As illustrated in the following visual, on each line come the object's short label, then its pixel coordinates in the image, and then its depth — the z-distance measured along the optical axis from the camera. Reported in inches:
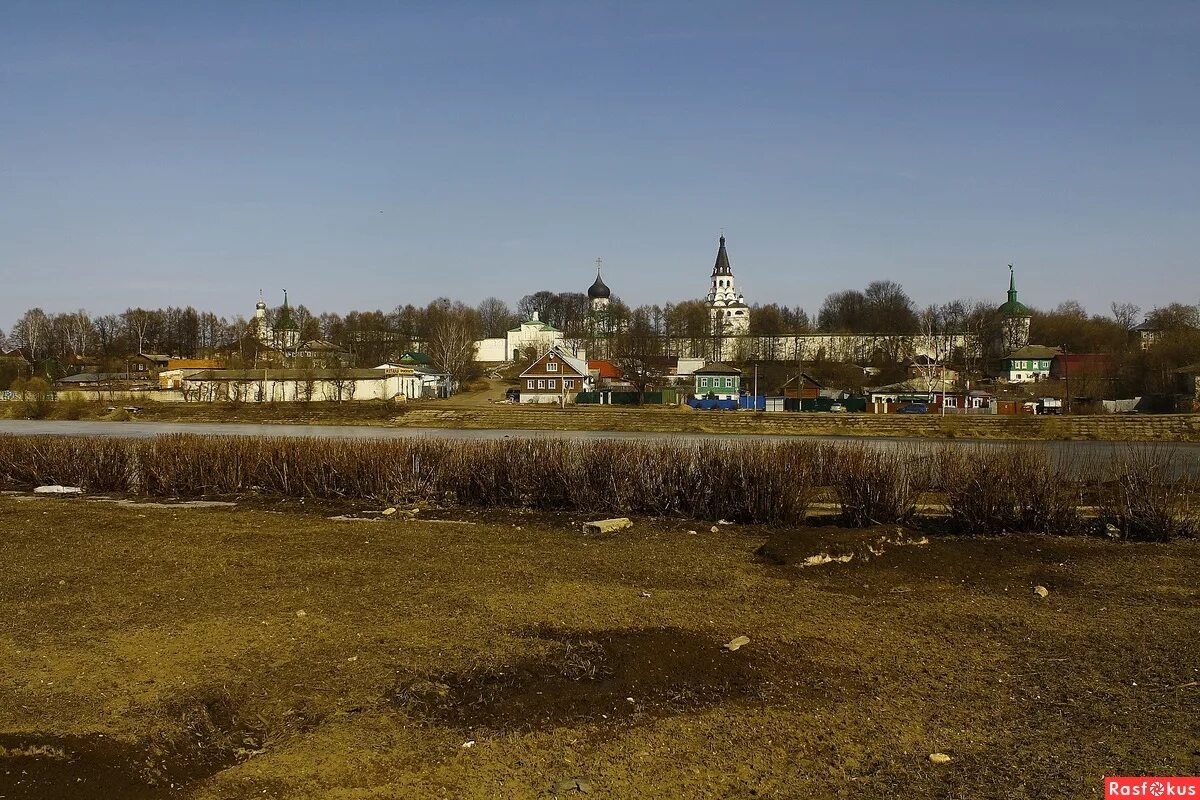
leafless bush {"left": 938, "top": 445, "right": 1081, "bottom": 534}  502.3
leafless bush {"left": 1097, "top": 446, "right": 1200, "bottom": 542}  484.7
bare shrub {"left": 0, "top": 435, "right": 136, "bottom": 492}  709.3
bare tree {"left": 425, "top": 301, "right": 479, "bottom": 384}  3193.9
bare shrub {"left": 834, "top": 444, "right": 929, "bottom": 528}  521.7
